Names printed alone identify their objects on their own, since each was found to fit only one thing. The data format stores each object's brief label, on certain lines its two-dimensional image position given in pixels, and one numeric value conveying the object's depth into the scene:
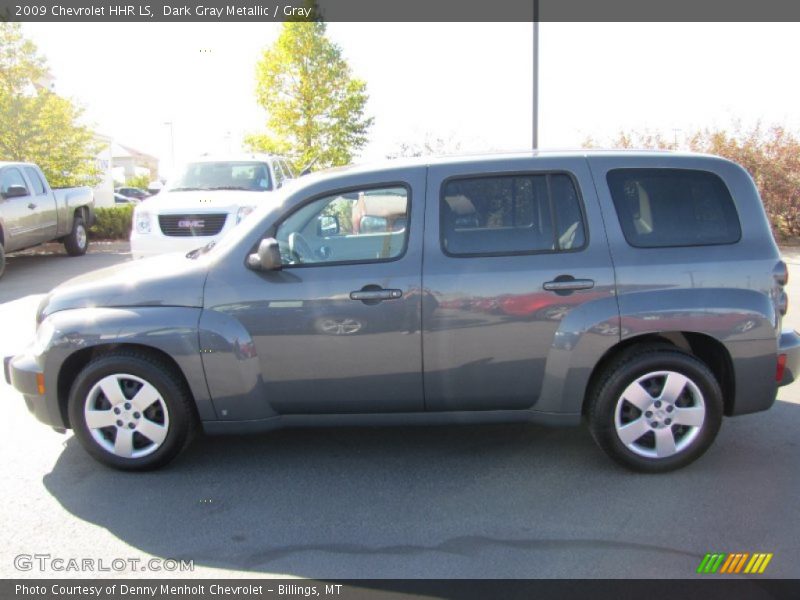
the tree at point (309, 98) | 22.00
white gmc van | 10.59
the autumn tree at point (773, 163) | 16.59
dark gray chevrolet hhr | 4.34
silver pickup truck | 12.93
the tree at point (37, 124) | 19.23
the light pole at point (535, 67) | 15.26
